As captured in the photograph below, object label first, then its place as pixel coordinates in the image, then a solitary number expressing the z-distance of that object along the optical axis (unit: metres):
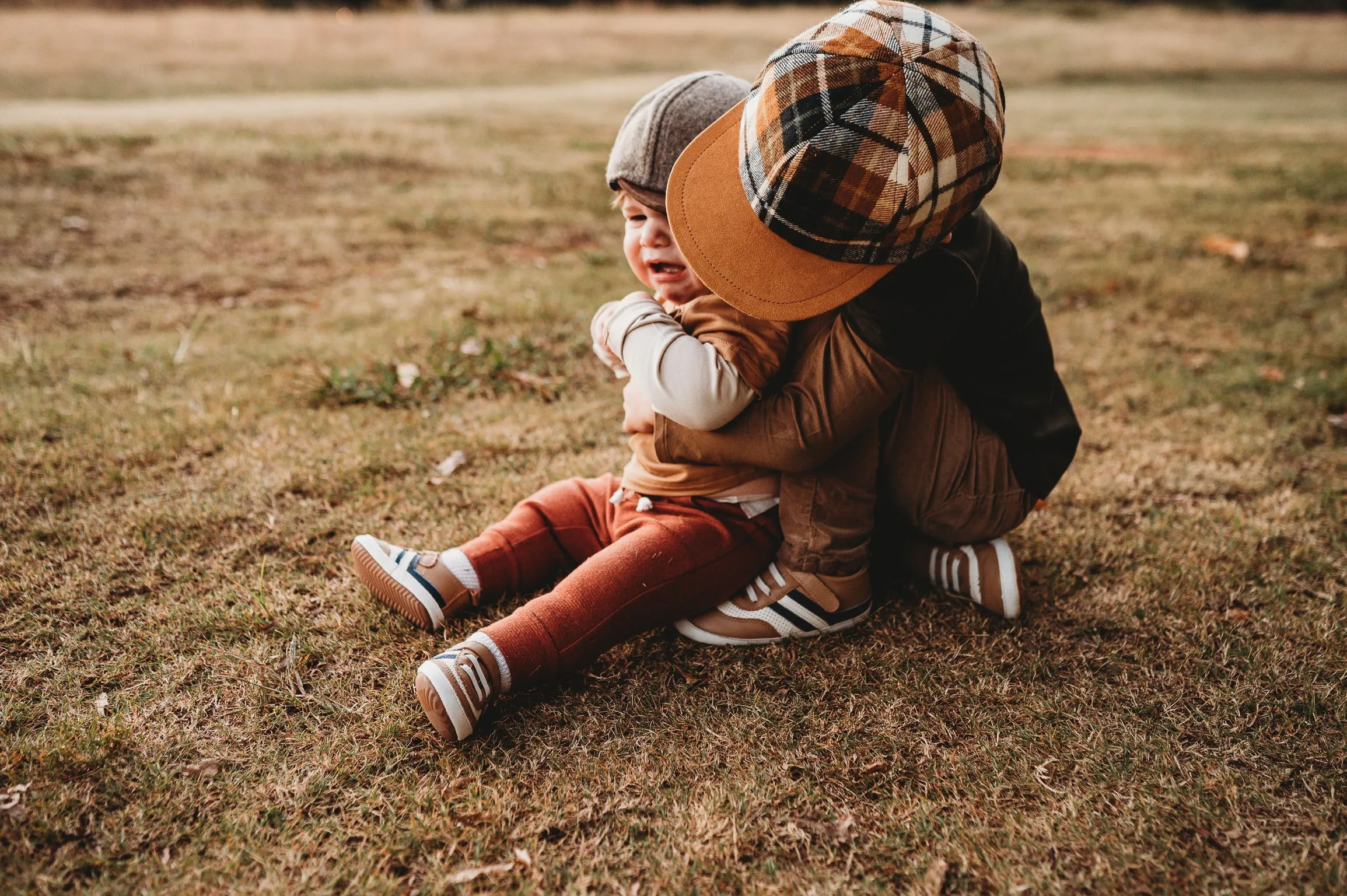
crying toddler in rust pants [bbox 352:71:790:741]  1.87
